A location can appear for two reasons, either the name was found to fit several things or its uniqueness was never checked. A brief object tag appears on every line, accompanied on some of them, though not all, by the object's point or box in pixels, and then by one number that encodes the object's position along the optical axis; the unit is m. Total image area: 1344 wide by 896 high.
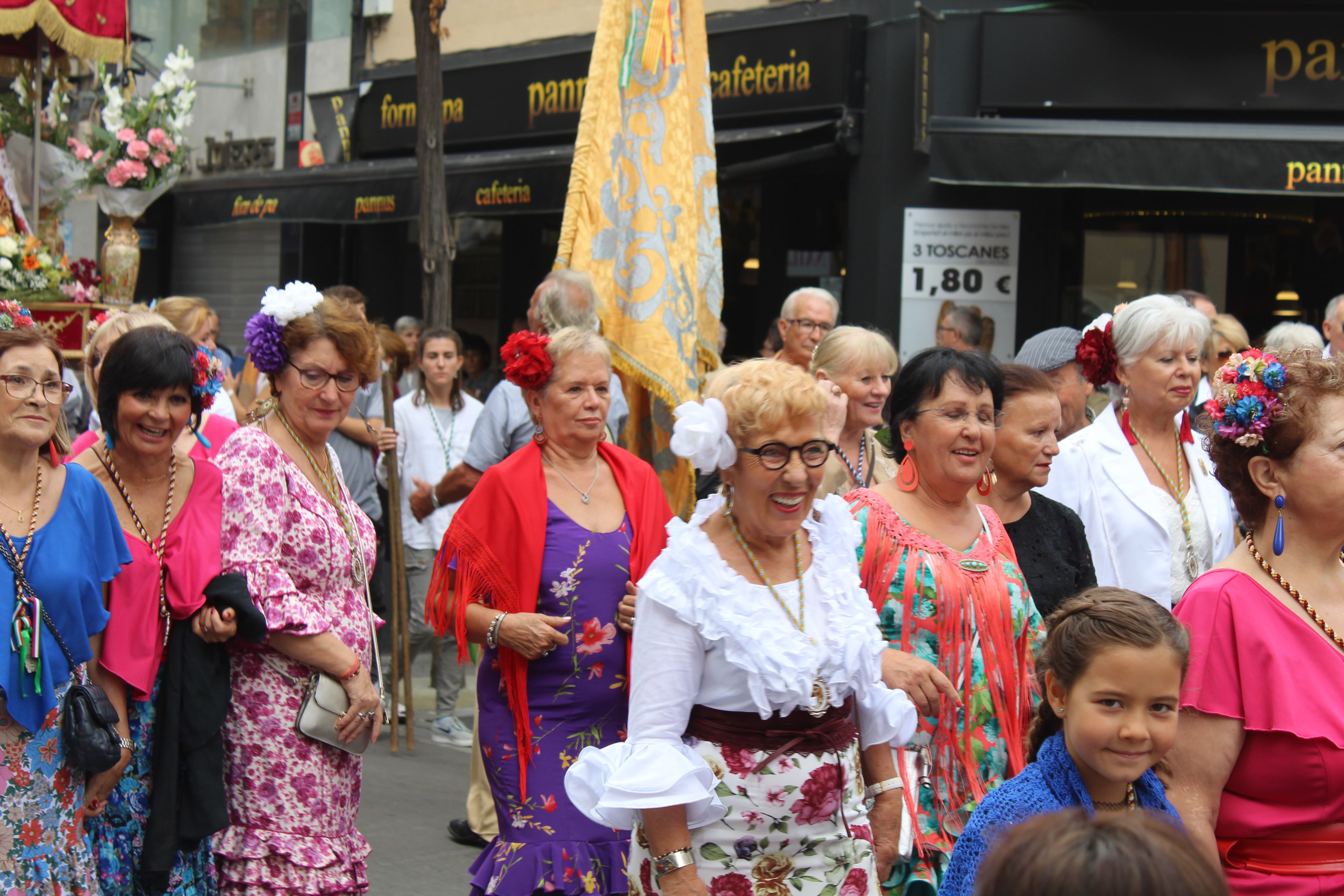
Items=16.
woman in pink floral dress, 3.69
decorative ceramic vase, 9.61
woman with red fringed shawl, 3.84
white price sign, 10.30
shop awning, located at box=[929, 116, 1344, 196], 8.83
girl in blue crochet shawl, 2.35
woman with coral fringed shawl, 3.26
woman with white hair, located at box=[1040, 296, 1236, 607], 4.31
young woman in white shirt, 7.56
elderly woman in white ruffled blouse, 2.67
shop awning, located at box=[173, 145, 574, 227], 11.73
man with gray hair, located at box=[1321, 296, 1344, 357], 7.12
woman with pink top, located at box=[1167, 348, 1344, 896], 2.63
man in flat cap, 5.35
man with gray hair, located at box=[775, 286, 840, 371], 6.37
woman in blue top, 3.32
